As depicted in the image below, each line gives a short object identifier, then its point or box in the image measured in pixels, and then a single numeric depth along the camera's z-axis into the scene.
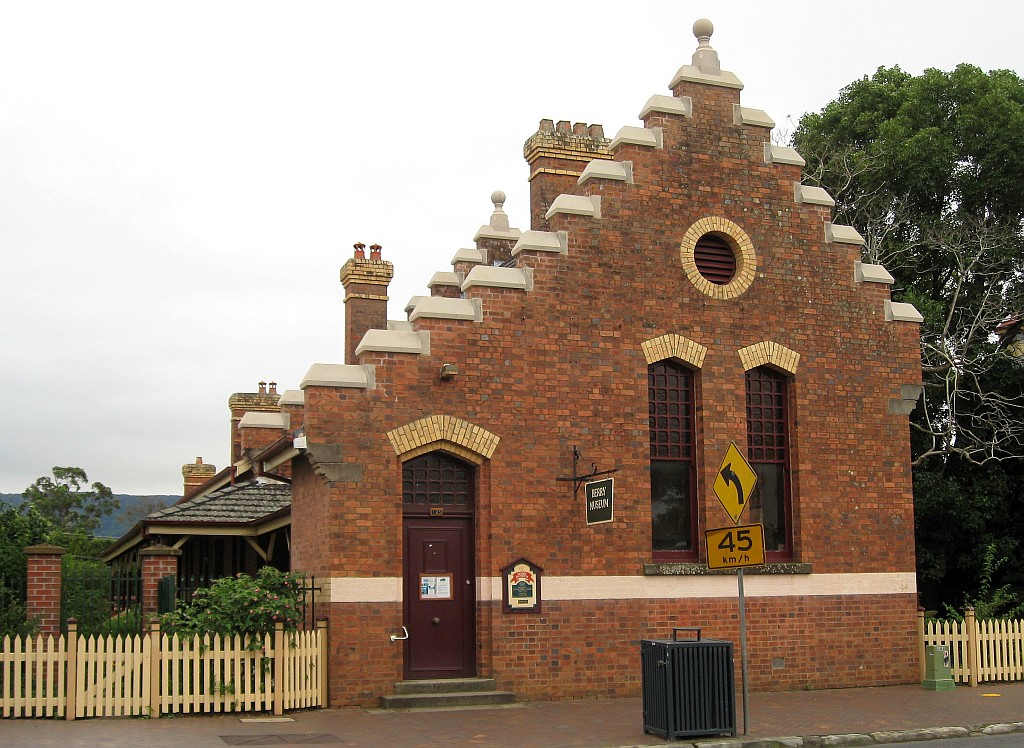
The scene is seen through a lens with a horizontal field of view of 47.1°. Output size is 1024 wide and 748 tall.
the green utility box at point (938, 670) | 17.38
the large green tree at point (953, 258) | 23.89
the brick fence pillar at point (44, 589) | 15.82
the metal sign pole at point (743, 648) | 12.52
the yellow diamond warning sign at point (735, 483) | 12.77
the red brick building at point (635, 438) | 15.82
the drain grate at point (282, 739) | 12.51
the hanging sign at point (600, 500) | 15.40
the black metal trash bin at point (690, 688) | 12.64
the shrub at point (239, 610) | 14.53
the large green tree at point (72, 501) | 73.19
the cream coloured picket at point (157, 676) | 13.80
